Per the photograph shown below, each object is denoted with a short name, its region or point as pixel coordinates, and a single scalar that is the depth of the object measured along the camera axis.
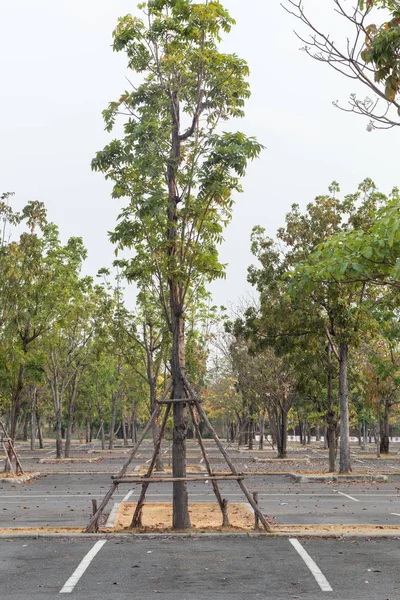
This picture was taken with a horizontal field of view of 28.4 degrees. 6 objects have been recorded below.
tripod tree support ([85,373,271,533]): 13.62
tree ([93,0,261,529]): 14.90
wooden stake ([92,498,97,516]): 13.84
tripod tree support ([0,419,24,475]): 28.83
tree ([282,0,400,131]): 8.37
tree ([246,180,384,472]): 29.77
